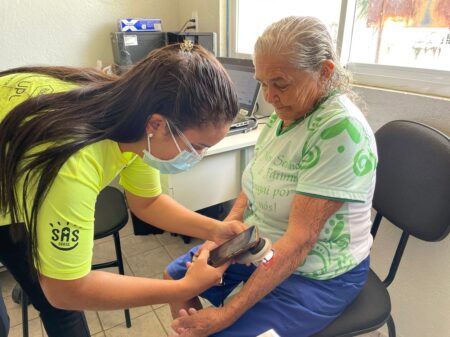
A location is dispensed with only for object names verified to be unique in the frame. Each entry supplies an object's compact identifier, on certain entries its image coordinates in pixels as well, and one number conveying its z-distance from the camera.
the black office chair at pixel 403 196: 0.95
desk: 1.59
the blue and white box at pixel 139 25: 2.23
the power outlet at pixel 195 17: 2.40
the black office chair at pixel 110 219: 1.35
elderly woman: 0.84
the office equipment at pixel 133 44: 2.16
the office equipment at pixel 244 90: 1.74
